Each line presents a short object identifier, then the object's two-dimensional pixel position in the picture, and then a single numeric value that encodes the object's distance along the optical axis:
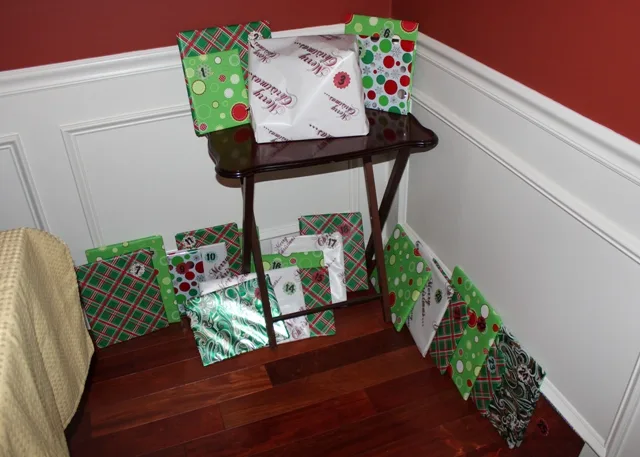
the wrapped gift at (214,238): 2.38
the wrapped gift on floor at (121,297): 2.24
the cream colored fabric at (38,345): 1.17
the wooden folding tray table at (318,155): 1.84
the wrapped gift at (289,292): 2.28
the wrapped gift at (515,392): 1.78
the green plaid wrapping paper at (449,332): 2.05
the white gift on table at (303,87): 1.85
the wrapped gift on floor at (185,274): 2.36
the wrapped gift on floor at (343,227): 2.44
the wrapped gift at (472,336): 1.92
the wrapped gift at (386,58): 2.02
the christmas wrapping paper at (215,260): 2.38
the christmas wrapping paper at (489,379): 1.90
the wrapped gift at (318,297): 2.32
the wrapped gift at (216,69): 1.99
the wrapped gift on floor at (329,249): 2.37
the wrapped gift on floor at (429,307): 2.12
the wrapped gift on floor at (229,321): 2.25
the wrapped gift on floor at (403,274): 2.22
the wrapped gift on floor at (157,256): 2.27
